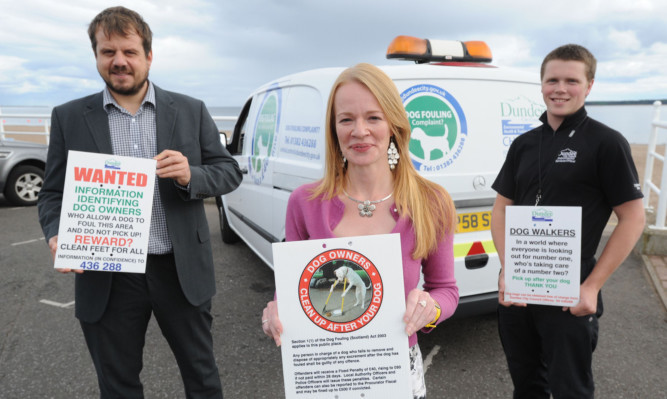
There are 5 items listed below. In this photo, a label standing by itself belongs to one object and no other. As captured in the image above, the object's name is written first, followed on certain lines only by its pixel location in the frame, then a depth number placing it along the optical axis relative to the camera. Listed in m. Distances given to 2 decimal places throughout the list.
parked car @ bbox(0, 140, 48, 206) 7.55
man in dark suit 1.71
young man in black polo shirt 1.62
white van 2.54
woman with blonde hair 1.26
